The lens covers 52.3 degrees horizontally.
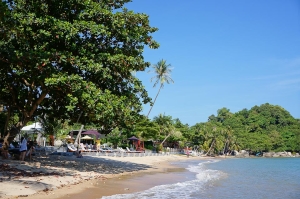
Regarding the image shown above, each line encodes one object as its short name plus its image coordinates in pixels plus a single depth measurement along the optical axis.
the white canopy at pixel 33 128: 24.97
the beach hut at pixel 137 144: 42.44
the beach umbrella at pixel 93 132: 37.94
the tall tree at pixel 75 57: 13.35
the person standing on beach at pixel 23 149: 15.66
